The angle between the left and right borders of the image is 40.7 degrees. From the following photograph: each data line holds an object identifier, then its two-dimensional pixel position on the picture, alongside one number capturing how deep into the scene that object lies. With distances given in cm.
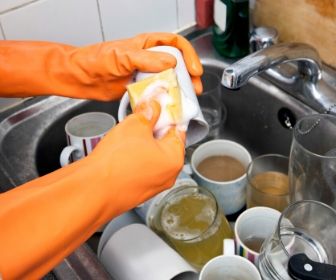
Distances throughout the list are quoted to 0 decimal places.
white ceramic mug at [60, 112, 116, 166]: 70
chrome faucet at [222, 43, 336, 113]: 59
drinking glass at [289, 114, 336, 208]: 63
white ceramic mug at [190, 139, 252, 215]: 70
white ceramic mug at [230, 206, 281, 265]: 62
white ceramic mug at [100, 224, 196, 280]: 54
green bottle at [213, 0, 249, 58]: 81
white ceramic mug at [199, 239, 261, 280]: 55
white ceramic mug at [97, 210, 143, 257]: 64
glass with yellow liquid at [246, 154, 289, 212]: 67
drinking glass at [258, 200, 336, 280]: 52
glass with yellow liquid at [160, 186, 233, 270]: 60
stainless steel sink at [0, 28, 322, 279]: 71
